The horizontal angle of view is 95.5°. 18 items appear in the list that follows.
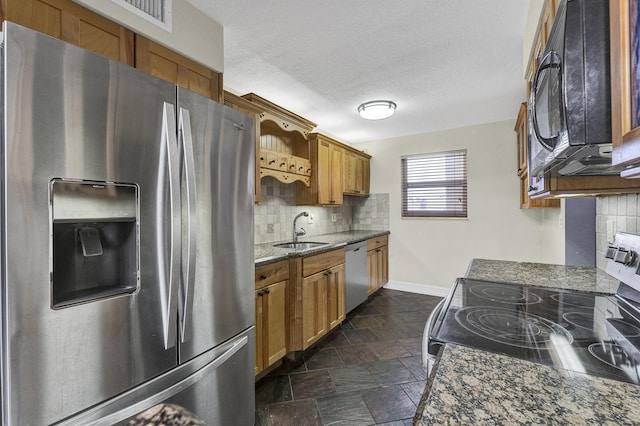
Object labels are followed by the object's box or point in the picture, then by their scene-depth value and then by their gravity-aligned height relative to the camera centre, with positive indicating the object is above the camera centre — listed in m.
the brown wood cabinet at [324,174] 3.34 +0.46
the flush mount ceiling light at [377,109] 2.99 +1.07
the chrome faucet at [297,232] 3.29 -0.23
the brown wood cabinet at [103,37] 1.06 +0.76
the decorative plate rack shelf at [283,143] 2.56 +0.76
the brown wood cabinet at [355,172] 3.98 +0.57
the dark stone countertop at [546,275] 1.47 -0.38
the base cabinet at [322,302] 2.40 -0.83
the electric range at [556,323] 0.75 -0.39
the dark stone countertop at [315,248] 2.09 -0.32
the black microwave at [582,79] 0.60 +0.28
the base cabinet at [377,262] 3.82 -0.72
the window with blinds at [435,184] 4.04 +0.38
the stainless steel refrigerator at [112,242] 0.80 -0.10
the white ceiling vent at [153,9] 1.35 +0.99
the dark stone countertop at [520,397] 0.52 -0.37
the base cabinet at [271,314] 1.97 -0.74
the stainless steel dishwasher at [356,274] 3.20 -0.73
